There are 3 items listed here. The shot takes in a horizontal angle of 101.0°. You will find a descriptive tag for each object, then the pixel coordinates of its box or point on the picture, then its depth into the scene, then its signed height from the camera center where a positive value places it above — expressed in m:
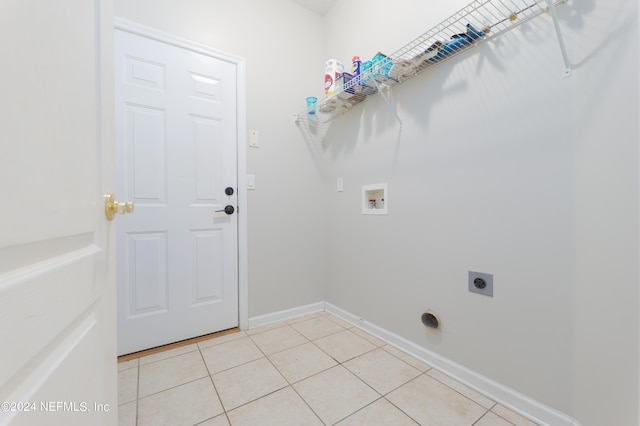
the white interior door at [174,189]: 1.60 +0.12
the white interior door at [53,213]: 0.30 -0.01
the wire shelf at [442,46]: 1.13 +0.81
